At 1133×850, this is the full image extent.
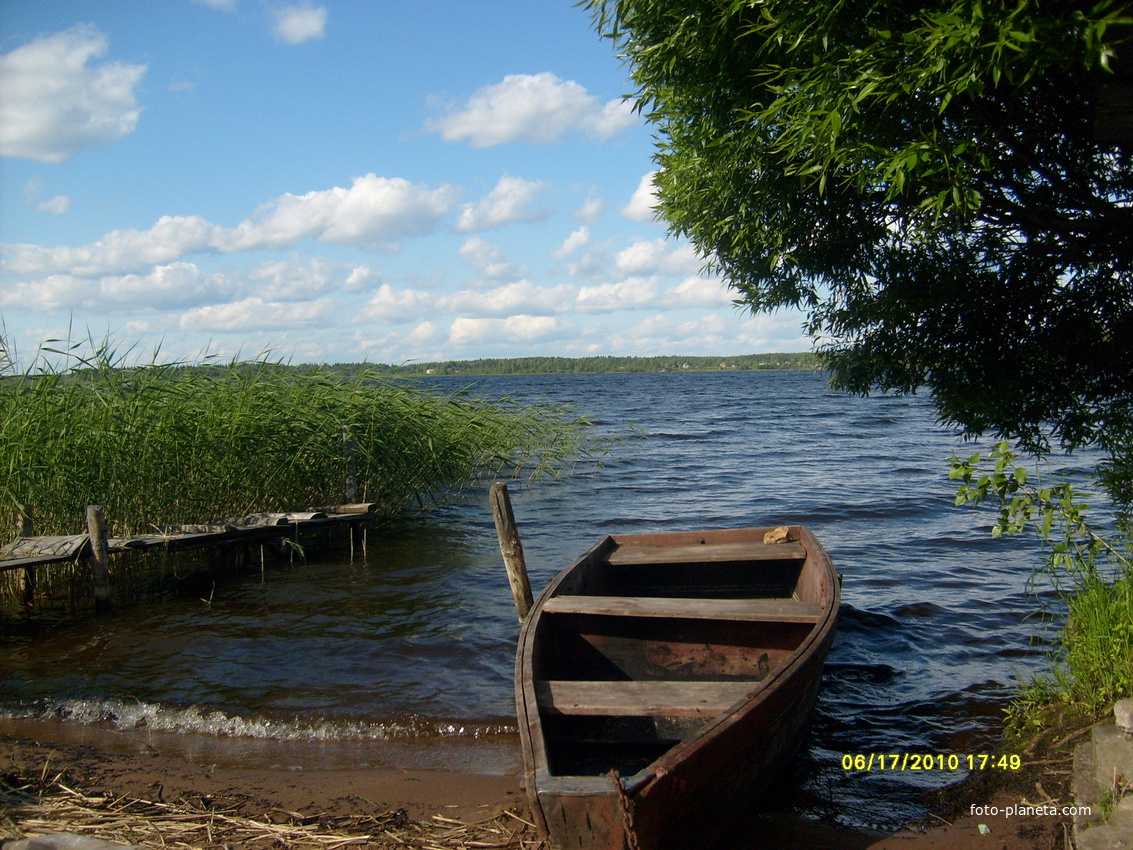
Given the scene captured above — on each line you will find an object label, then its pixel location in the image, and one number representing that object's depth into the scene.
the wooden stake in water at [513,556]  6.87
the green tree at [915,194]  3.78
